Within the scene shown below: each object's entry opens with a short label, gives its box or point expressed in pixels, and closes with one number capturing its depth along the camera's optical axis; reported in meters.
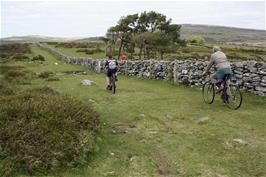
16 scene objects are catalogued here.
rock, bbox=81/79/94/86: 20.31
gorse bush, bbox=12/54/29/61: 44.17
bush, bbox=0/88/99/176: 7.14
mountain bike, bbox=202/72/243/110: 13.06
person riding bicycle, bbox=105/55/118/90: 17.88
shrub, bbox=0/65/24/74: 28.09
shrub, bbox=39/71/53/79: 24.73
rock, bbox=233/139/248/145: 9.02
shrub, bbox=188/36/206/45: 104.48
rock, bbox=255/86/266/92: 14.79
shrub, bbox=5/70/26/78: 24.59
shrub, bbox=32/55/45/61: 43.28
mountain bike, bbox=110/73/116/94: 17.51
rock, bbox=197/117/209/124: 11.20
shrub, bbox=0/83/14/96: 14.78
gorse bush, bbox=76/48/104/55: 53.30
